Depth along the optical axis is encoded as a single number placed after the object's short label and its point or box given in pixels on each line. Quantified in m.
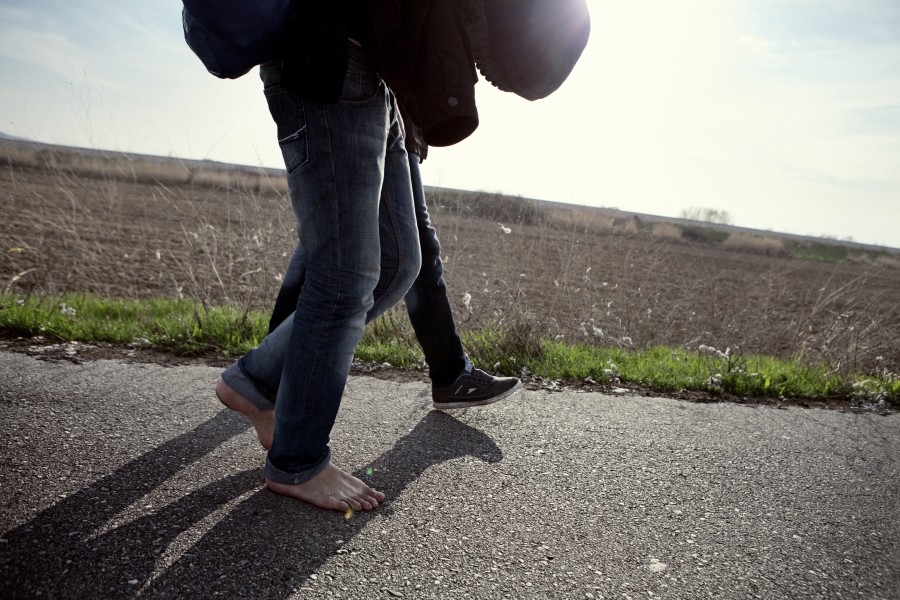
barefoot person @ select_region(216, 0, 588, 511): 1.45
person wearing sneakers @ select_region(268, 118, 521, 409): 2.31
